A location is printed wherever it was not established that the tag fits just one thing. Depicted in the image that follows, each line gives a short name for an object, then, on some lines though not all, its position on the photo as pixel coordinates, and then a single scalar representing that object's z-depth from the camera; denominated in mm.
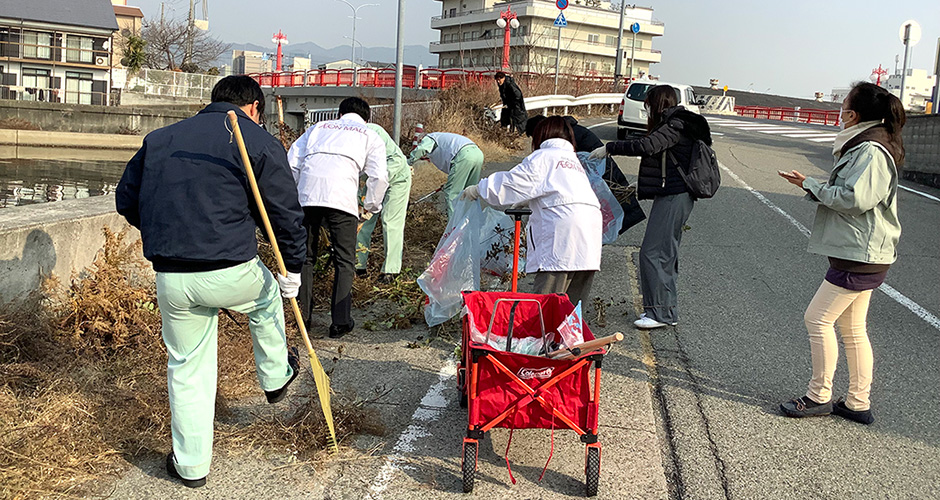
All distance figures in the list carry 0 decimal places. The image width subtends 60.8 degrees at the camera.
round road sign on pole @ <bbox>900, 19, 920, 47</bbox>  18219
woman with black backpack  6109
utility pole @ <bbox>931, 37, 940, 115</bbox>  18094
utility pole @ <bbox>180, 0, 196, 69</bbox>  58816
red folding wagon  3771
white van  22264
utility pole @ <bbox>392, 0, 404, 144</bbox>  10250
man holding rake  3500
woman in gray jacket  4531
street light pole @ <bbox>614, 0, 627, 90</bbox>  35853
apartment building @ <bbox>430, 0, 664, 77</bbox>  77938
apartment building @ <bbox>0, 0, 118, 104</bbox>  39188
